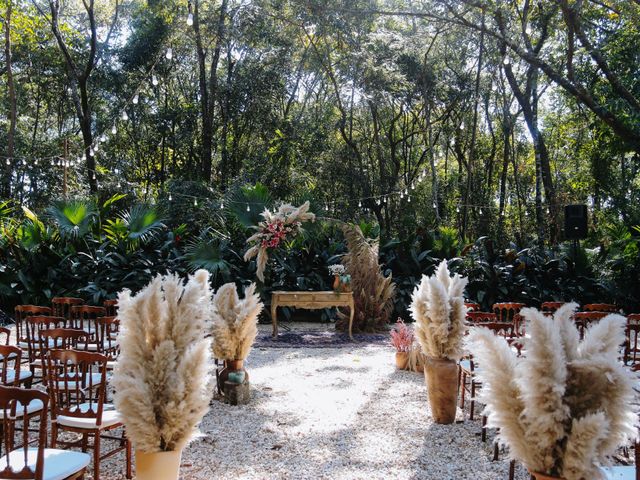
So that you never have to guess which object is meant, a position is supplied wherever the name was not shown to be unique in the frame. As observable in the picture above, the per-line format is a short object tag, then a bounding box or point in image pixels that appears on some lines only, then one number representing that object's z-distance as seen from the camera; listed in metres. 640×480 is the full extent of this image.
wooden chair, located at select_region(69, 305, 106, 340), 5.59
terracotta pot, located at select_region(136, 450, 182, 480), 2.54
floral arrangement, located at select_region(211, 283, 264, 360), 5.01
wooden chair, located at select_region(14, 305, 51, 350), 5.59
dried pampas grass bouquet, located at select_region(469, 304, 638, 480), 1.72
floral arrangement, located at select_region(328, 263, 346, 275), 9.34
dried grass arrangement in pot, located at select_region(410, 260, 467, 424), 4.30
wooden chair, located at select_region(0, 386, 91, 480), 2.35
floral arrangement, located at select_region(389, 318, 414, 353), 6.87
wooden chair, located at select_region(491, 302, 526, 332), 5.87
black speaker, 11.91
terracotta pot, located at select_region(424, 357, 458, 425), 4.52
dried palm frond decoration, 9.78
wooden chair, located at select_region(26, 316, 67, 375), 4.65
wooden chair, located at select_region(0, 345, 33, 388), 3.45
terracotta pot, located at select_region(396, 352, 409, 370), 6.84
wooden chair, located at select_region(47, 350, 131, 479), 3.17
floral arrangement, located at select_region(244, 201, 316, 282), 8.77
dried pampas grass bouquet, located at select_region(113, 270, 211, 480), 2.42
